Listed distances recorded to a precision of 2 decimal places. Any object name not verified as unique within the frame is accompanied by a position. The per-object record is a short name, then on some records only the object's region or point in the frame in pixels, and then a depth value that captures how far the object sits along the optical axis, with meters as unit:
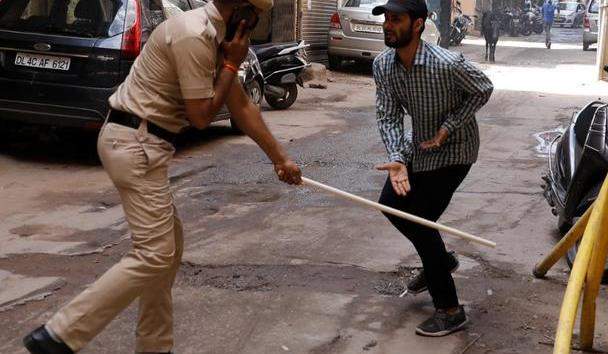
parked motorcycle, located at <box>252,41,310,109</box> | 12.98
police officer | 3.56
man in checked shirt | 4.41
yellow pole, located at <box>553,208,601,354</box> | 3.45
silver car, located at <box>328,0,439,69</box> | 18.50
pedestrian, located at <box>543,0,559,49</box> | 34.28
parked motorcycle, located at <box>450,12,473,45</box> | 31.14
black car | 8.27
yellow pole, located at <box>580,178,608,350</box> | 3.89
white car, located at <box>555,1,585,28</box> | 52.53
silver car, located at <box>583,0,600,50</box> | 29.97
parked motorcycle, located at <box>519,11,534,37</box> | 45.95
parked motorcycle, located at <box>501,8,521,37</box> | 43.16
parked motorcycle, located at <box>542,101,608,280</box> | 5.70
